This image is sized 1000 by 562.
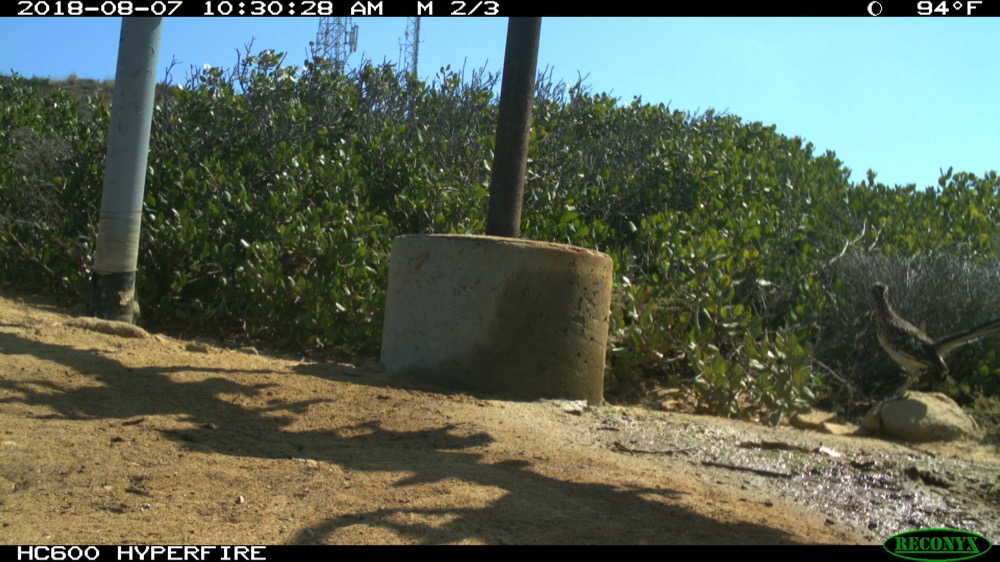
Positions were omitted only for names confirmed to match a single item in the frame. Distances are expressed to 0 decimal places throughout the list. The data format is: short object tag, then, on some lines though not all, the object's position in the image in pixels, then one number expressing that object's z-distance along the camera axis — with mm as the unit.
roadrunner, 6516
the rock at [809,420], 6586
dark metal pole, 5945
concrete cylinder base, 5426
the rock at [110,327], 6070
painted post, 6496
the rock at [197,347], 6169
